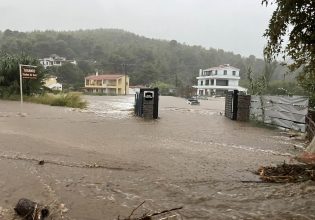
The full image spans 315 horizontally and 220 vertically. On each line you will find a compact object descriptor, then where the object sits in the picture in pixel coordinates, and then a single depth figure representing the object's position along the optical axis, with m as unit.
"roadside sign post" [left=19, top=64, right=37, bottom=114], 22.09
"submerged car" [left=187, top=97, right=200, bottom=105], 50.81
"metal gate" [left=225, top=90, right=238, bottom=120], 22.98
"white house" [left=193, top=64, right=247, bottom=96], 102.74
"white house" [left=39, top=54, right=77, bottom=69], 118.61
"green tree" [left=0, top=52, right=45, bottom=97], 32.59
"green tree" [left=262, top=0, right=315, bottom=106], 6.96
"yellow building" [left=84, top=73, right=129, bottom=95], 99.06
